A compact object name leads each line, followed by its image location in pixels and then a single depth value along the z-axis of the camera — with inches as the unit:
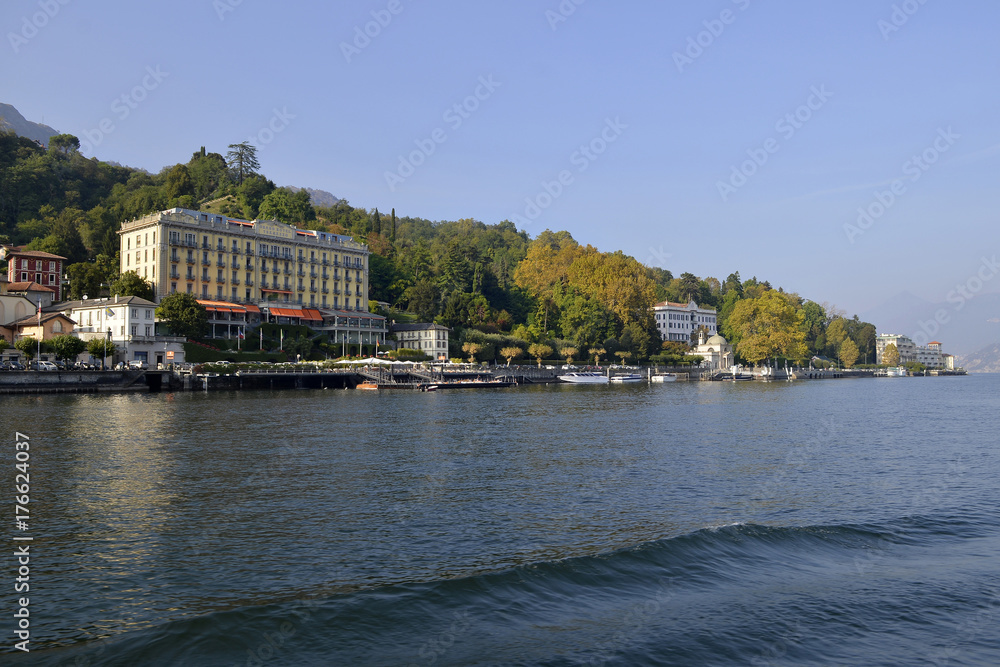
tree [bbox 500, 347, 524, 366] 4333.2
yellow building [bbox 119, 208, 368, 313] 3823.8
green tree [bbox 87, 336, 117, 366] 2908.5
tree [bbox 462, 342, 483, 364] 4190.5
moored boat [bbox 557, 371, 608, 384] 4060.0
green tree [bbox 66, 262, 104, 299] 3587.6
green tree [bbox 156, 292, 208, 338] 3312.0
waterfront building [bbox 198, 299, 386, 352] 3816.9
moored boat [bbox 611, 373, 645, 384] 4448.1
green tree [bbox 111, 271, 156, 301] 3359.5
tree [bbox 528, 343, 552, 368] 4507.9
